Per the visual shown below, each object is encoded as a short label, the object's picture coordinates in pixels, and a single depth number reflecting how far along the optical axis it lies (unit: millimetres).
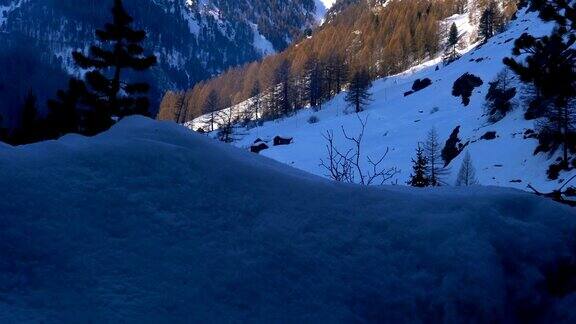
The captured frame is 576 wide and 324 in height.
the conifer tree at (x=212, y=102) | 98125
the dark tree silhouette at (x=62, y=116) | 20891
